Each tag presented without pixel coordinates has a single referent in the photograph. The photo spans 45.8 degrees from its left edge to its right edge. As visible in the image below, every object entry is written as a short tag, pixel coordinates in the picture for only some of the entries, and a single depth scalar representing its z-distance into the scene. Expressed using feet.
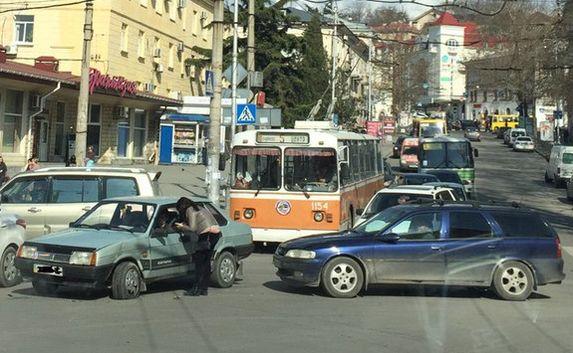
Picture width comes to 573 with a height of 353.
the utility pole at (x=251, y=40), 86.07
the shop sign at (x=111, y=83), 107.76
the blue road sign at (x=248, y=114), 72.74
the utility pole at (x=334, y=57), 142.61
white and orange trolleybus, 50.83
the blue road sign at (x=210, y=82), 60.80
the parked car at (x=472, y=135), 266.36
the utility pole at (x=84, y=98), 73.77
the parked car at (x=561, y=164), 118.42
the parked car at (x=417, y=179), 76.07
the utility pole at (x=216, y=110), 59.11
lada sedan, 31.27
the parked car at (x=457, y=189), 61.11
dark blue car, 34.58
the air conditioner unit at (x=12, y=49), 123.09
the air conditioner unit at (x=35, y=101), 104.99
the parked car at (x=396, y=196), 51.88
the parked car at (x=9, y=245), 35.83
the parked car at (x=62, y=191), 41.45
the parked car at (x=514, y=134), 232.73
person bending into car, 34.09
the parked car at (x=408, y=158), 151.94
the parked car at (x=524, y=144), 218.59
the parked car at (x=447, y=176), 86.46
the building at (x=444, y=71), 444.14
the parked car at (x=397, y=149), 185.83
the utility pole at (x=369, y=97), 254.06
